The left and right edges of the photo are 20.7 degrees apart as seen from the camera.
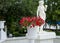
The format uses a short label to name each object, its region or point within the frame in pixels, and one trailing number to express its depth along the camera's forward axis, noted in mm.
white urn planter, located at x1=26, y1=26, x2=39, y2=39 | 4839
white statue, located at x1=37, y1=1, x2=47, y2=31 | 7472
